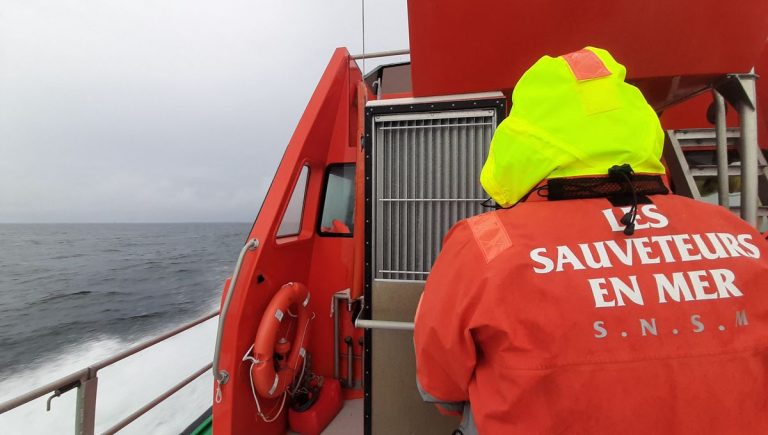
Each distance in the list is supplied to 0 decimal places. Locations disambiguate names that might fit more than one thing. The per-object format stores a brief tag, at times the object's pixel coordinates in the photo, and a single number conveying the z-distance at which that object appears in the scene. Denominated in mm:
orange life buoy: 2172
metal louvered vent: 1653
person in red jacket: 663
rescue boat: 1348
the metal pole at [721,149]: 1567
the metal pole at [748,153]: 1483
